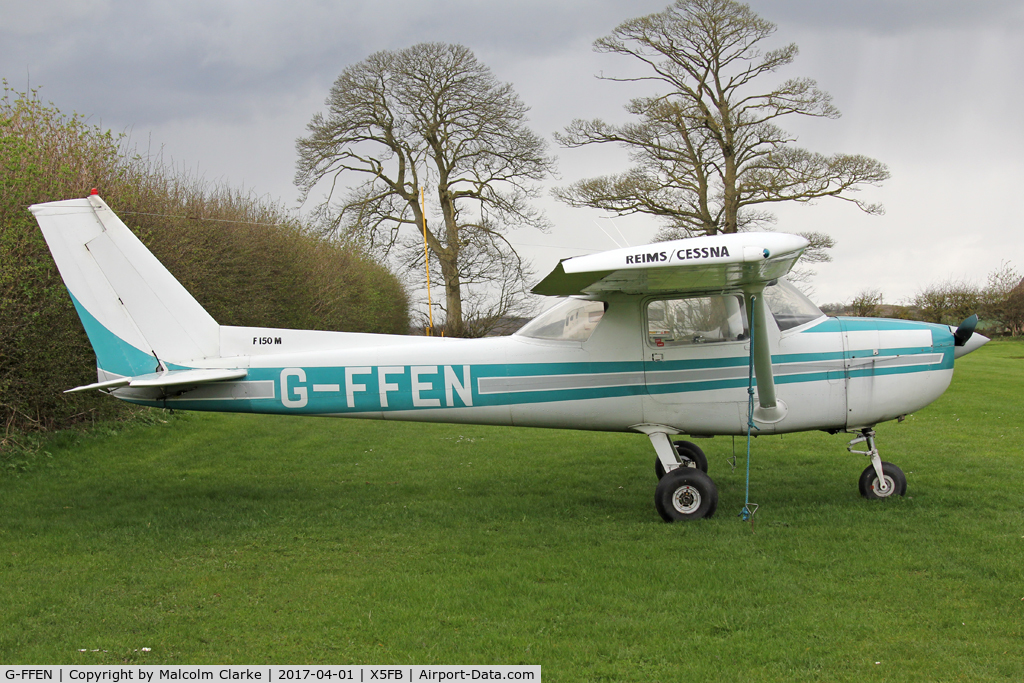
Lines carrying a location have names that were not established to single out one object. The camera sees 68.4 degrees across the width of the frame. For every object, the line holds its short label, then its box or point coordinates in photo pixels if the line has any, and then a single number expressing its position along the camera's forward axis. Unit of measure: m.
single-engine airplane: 7.21
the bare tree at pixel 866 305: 36.47
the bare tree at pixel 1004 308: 39.56
